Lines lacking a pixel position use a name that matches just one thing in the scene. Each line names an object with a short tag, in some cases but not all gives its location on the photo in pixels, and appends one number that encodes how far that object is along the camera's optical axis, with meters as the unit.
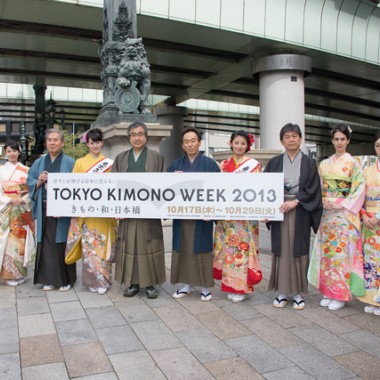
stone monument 6.52
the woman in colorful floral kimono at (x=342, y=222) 4.00
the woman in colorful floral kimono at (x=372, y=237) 3.97
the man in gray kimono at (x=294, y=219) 4.01
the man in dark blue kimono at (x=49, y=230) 4.55
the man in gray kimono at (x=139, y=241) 4.32
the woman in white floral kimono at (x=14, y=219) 4.77
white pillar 14.93
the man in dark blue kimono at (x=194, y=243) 4.24
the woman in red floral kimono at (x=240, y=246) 4.25
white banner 4.11
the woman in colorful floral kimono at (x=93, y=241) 4.52
